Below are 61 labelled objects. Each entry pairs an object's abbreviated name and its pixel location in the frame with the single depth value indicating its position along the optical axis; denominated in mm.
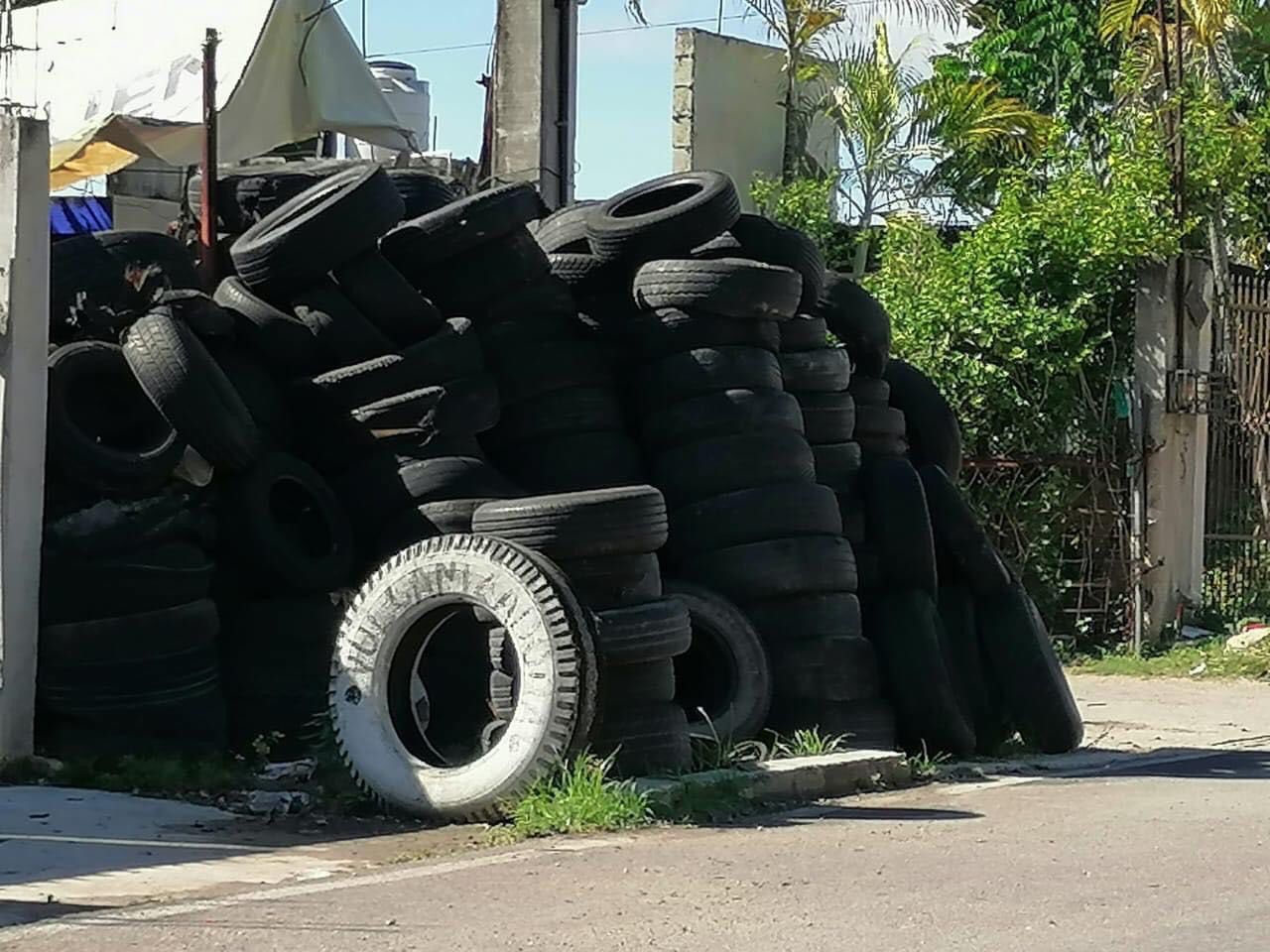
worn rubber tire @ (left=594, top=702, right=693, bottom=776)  10898
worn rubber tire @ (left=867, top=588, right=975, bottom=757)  12930
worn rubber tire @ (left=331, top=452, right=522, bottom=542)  12352
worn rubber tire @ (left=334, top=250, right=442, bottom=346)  12875
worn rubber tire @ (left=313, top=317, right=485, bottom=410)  12477
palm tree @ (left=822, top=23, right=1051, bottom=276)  28766
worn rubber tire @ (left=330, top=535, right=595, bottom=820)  10086
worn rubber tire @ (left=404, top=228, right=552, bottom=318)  13289
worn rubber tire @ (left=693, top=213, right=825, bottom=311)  14172
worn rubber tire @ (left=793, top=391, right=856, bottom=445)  13781
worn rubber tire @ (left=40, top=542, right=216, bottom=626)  11523
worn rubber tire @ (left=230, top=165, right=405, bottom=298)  12766
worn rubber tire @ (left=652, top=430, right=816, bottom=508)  12836
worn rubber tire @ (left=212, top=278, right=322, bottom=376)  12781
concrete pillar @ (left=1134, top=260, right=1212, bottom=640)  21984
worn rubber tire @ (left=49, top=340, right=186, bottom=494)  11852
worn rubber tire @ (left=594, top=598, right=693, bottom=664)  10727
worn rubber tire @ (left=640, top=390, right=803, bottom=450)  12938
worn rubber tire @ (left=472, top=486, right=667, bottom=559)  10930
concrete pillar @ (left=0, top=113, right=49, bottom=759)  11242
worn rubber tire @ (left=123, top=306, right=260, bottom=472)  11773
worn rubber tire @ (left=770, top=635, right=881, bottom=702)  12672
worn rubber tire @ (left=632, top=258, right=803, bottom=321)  13117
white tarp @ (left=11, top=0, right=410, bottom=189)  19016
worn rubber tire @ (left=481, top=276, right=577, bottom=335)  13367
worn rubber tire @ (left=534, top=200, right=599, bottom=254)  14312
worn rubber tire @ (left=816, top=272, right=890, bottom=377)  14961
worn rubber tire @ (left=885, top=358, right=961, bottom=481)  15305
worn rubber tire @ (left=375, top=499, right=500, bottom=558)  12227
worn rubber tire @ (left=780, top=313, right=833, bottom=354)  13891
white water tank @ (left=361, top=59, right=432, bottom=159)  27344
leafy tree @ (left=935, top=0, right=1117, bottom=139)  34188
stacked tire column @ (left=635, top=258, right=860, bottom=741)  12695
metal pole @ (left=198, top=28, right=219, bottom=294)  14117
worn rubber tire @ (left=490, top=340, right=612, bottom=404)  13266
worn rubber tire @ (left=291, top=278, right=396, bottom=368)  12766
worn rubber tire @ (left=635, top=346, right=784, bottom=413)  13062
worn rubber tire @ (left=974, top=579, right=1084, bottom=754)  13461
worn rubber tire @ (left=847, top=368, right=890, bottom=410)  14664
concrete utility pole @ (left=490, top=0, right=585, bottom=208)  17500
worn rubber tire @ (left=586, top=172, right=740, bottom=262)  13688
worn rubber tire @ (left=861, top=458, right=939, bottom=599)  13367
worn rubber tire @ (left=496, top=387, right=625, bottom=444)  13234
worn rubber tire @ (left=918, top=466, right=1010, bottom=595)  13680
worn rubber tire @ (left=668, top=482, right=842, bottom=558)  12719
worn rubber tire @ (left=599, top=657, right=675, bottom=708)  10891
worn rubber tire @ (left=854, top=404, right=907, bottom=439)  14508
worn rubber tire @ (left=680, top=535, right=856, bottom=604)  12664
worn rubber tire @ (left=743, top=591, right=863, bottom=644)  12711
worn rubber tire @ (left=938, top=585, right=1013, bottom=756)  13594
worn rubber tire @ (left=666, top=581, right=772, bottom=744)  12352
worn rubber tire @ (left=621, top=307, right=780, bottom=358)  13180
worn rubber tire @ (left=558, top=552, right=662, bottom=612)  10945
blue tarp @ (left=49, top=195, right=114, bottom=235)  20328
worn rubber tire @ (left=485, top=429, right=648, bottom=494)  13117
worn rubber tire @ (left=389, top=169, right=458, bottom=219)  14883
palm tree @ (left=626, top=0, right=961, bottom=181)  29438
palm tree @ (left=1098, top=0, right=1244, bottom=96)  23219
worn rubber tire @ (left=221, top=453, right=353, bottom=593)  12125
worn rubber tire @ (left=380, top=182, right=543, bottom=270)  13203
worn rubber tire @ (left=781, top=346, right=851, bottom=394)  13742
